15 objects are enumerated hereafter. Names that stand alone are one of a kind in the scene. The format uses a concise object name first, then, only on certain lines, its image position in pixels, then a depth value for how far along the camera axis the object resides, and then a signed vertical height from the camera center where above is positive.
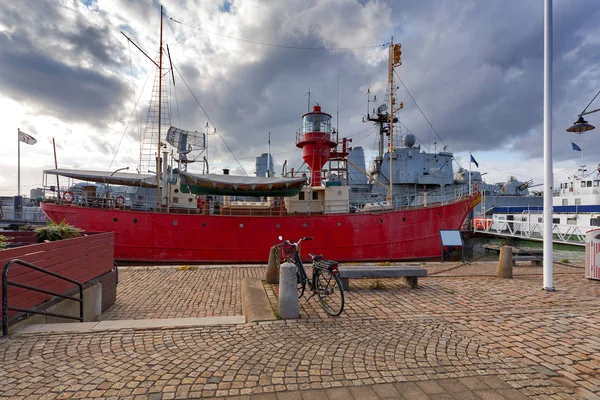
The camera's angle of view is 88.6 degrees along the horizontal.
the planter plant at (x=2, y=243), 4.69 -0.63
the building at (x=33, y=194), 41.15 +1.12
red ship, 14.24 -1.06
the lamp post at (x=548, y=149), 6.47 +1.13
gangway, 20.42 -2.29
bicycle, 4.91 -1.35
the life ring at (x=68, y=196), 15.67 +0.33
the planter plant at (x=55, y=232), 5.86 -0.59
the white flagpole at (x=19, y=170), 32.78 +3.43
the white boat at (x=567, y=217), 20.98 -1.35
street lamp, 7.51 +1.84
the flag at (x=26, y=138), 27.56 +5.78
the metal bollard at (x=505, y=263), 7.99 -1.61
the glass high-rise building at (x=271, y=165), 31.75 +3.88
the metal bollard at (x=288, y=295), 4.66 -1.42
